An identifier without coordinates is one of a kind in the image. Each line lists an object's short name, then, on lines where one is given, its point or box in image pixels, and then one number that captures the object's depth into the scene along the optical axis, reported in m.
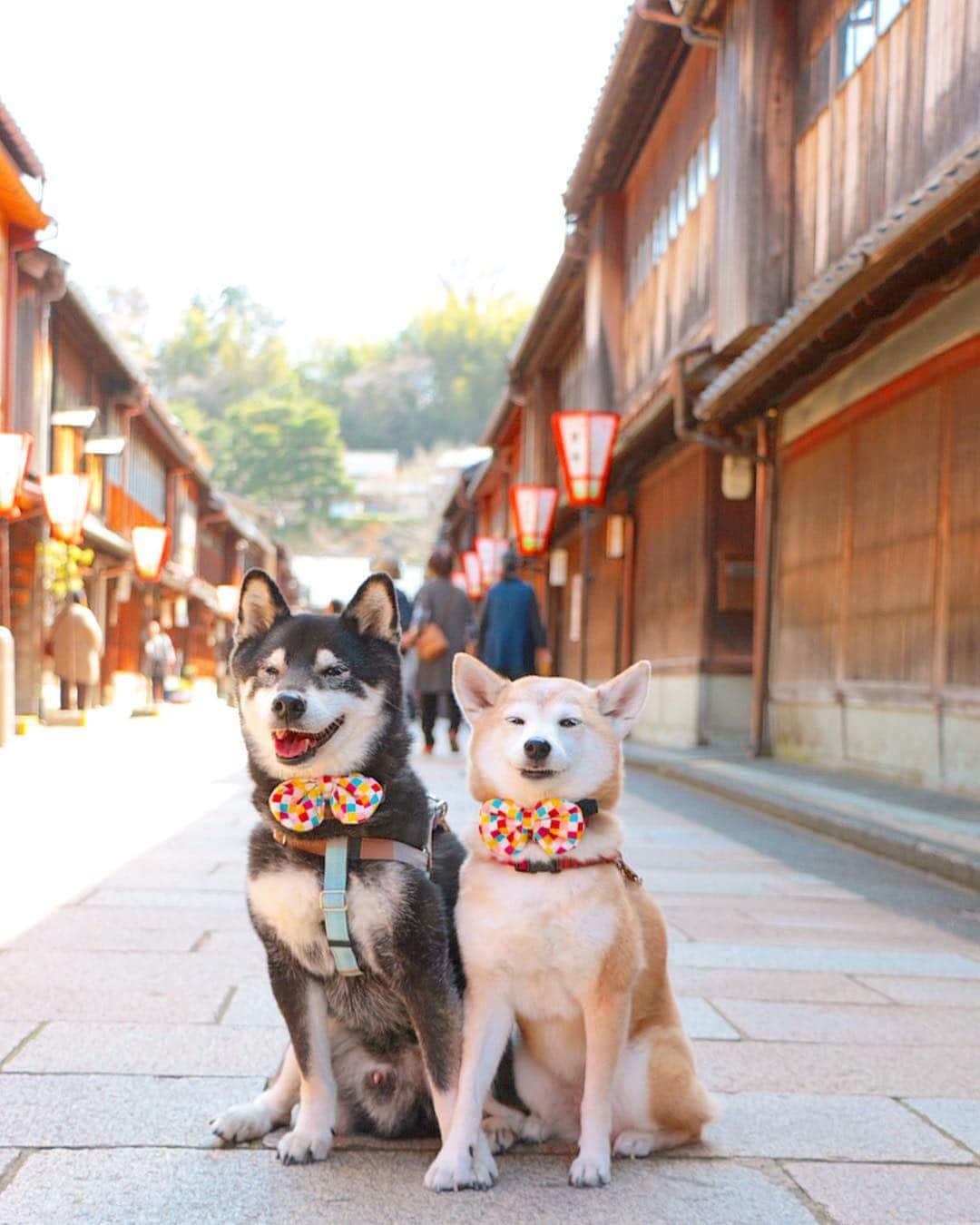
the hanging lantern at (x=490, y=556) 30.52
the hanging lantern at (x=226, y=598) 39.31
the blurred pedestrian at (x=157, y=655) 27.75
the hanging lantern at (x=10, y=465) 14.88
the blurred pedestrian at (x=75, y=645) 19.61
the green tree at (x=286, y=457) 71.25
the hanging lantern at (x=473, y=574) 32.91
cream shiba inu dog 2.90
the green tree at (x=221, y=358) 90.06
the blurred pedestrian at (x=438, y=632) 12.77
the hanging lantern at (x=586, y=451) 16.08
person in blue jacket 12.61
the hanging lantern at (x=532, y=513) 22.33
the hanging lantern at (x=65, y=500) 17.70
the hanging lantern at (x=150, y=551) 23.88
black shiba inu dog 2.93
